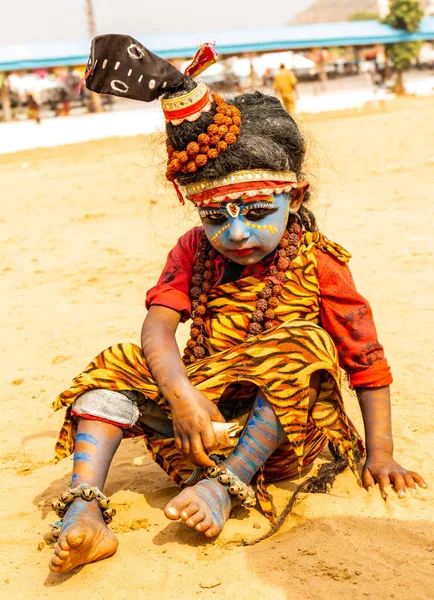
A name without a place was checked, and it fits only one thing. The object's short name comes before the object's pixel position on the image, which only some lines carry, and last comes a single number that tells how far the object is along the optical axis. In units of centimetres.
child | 258
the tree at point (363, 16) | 9370
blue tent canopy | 2802
